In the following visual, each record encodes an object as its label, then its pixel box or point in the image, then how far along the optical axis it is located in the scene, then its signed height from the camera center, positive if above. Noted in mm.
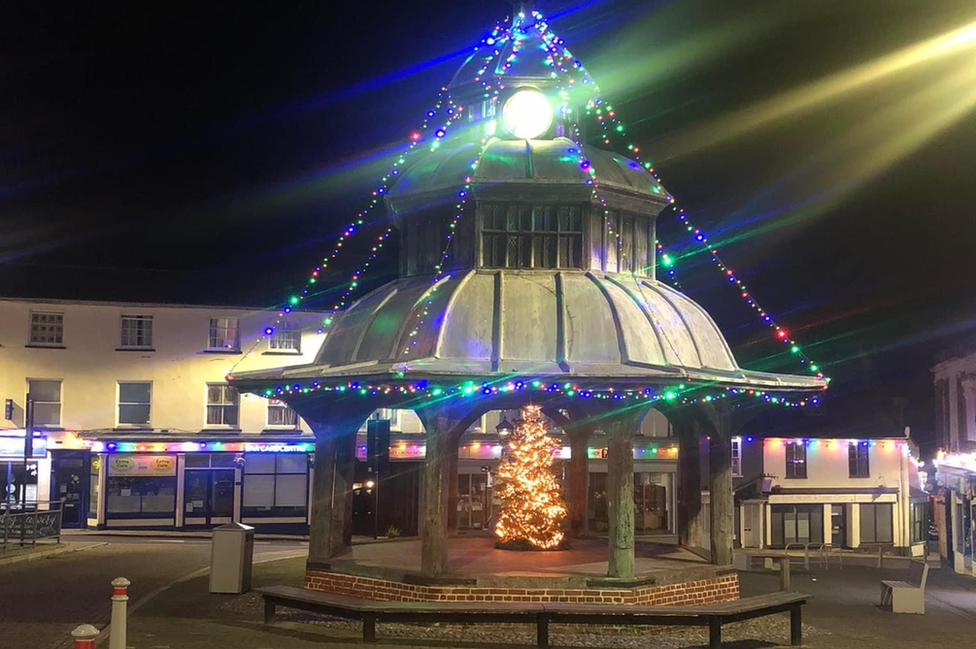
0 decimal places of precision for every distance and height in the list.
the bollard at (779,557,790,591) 18953 -2222
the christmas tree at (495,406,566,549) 20766 -937
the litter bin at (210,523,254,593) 18469 -2066
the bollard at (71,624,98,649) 8078 -1480
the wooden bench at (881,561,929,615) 18969 -2608
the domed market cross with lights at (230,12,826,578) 16109 +2075
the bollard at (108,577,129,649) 10703 -1758
